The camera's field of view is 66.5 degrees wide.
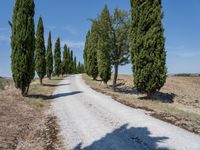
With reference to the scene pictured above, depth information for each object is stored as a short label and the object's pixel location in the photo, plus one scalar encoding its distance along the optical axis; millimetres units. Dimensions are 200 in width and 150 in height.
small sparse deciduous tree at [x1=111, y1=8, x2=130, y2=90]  16861
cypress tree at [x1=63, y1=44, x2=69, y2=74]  45070
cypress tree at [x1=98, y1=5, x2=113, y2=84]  17150
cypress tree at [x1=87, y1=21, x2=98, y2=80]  27075
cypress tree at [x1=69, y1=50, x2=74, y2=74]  50497
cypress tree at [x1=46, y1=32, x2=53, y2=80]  30073
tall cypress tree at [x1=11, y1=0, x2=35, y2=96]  12501
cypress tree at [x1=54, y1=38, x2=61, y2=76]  36374
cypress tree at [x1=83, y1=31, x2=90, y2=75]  35972
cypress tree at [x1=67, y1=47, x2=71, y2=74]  47966
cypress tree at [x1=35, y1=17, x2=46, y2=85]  22151
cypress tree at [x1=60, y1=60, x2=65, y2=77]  41350
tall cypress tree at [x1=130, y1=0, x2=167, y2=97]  11868
